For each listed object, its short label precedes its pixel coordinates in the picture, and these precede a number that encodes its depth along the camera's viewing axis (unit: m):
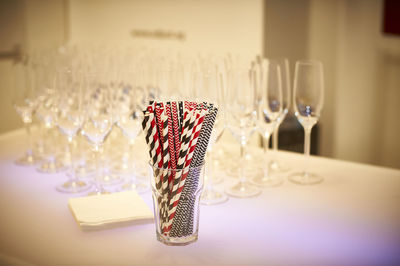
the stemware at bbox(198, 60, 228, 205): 1.36
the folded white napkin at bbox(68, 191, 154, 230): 1.17
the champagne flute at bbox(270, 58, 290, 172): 1.46
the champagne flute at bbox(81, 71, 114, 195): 1.38
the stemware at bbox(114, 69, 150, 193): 1.45
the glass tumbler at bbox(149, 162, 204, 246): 1.08
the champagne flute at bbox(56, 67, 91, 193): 1.38
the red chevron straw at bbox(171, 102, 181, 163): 1.09
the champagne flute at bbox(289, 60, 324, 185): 1.45
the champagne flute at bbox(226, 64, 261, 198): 1.43
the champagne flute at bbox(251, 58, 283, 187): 1.46
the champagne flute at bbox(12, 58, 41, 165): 1.69
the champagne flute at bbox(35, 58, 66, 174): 1.61
